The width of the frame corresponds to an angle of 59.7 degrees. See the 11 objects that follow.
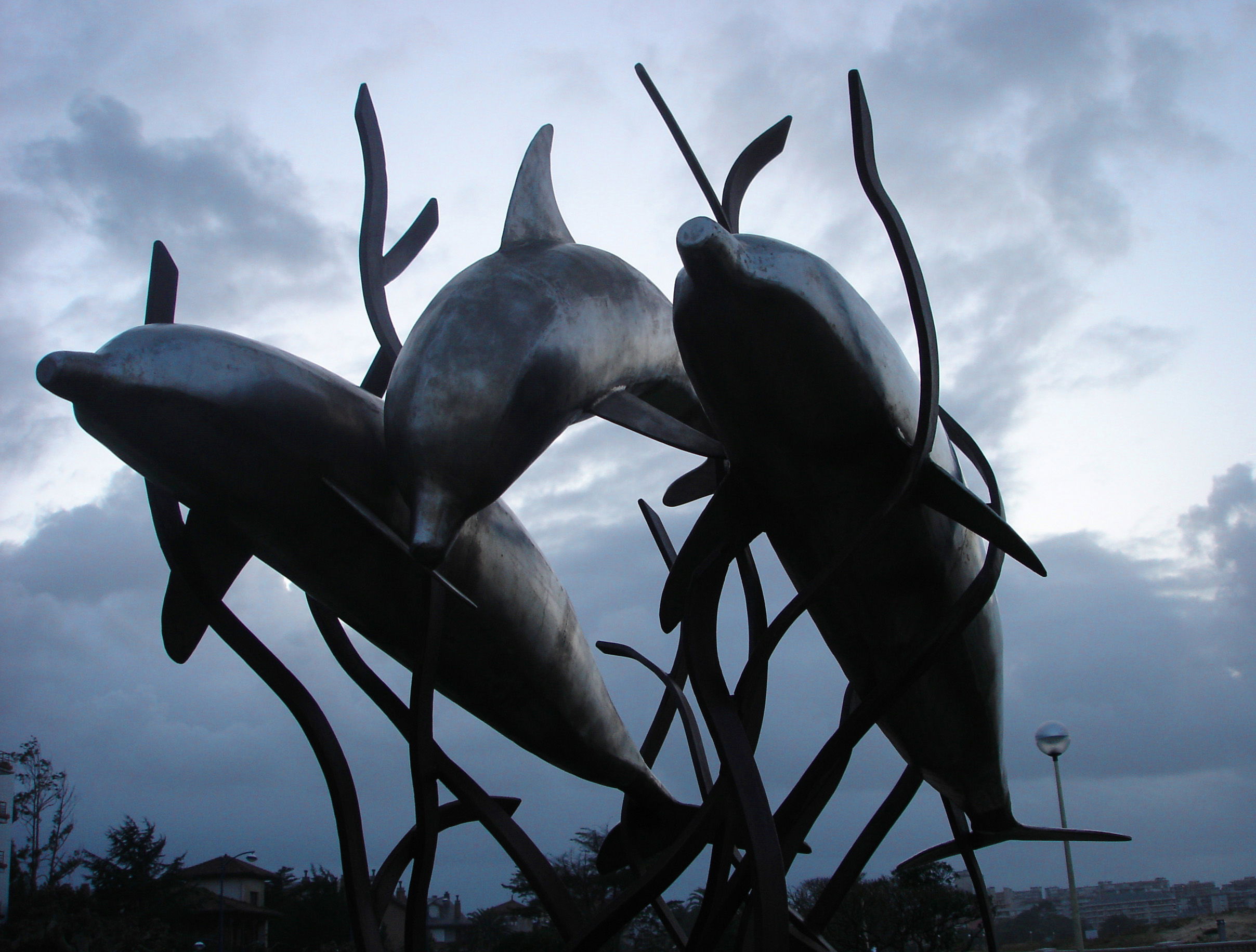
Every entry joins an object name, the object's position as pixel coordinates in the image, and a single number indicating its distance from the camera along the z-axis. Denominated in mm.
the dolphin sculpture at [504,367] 6113
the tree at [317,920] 37250
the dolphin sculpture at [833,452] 5180
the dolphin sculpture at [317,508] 6434
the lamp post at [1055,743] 13484
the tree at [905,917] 27844
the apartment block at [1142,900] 56781
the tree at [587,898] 28156
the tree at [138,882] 36188
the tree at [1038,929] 52375
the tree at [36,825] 37281
